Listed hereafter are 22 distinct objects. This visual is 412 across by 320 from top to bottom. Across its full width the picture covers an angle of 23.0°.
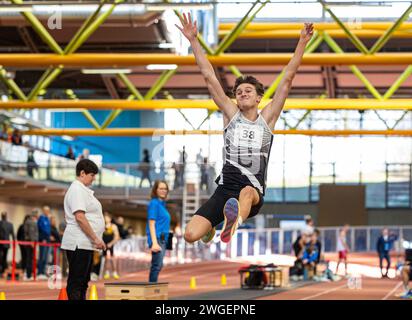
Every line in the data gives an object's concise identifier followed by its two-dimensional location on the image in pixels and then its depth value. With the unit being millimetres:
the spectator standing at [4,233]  24652
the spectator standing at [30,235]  24452
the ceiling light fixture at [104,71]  22748
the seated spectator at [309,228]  28672
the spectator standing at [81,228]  9445
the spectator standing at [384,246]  31906
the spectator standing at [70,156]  36438
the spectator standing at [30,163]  34294
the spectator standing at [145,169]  38825
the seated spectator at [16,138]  33866
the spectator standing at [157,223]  12056
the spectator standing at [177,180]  31336
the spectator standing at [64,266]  23475
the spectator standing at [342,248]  32438
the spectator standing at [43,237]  24219
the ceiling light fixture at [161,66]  20344
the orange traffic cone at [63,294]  11316
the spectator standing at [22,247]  24698
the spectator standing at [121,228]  27491
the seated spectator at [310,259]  27969
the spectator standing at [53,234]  25688
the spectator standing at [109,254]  21647
